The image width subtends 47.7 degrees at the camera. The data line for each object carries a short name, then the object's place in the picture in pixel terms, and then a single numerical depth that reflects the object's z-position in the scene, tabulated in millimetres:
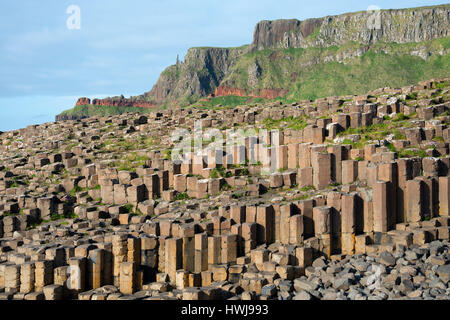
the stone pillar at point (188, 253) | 21016
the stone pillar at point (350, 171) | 24259
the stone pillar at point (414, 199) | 22156
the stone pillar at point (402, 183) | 22547
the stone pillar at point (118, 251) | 20594
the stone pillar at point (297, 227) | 21609
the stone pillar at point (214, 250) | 21172
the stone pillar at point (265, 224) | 22094
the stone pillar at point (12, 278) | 19922
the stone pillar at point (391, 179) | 22156
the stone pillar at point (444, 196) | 22344
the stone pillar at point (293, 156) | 27434
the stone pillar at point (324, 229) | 21594
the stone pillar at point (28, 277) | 19688
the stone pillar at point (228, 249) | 21219
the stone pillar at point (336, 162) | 25242
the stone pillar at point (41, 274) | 19656
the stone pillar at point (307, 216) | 22078
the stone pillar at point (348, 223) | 21703
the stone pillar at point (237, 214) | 22484
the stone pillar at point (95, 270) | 20125
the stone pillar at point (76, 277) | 19516
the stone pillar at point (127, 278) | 19812
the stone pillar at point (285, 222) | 22062
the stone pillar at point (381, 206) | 21750
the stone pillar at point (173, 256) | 20734
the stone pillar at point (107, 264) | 20422
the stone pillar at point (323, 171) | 25016
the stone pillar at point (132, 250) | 20844
